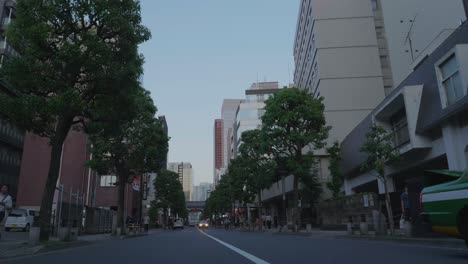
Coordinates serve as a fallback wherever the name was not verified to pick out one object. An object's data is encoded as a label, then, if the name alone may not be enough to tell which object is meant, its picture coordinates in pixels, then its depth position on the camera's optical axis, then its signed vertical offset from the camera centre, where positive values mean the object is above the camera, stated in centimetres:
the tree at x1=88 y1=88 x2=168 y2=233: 2889 +579
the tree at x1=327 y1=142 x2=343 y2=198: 3397 +470
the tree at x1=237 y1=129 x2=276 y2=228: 3394 +624
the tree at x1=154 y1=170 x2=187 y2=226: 7131 +709
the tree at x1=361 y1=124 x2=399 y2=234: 1911 +339
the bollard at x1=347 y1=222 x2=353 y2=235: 2123 -21
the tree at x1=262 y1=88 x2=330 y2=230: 3103 +776
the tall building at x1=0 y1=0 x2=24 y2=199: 4906 +1087
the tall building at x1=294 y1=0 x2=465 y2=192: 4288 +1973
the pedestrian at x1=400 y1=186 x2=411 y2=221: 1677 +71
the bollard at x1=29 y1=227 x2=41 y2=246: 1305 -8
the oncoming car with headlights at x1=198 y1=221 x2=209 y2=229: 8330 +80
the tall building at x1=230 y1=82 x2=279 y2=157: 9769 +2821
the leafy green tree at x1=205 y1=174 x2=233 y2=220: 7662 +606
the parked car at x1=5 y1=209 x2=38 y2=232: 2869 +91
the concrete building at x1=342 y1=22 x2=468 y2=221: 1719 +520
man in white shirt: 1102 +82
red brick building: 5175 +834
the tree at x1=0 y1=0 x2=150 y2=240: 1422 +595
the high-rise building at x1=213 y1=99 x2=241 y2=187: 17050 +4844
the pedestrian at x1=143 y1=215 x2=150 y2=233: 4565 +78
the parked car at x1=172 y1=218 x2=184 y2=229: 7000 +81
